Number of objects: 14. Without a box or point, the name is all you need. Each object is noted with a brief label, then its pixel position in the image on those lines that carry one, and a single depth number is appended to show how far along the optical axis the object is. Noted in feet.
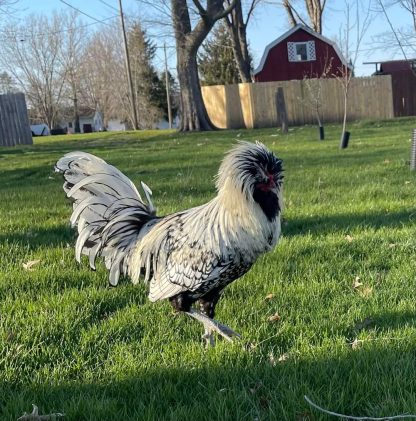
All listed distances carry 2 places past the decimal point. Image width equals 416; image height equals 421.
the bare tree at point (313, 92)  90.98
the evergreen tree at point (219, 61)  156.87
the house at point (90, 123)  255.78
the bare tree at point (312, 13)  130.93
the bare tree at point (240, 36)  118.52
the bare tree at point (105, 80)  212.02
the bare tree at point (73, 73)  208.23
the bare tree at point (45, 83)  203.98
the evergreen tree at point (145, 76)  200.34
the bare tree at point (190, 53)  78.38
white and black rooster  9.92
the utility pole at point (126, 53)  143.31
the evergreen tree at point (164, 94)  202.69
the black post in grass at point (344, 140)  46.33
